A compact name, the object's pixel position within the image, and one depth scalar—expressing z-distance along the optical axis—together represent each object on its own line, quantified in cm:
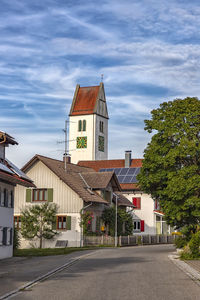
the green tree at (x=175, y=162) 3278
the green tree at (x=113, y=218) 5253
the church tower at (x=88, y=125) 12400
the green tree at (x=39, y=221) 4931
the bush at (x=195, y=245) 2914
